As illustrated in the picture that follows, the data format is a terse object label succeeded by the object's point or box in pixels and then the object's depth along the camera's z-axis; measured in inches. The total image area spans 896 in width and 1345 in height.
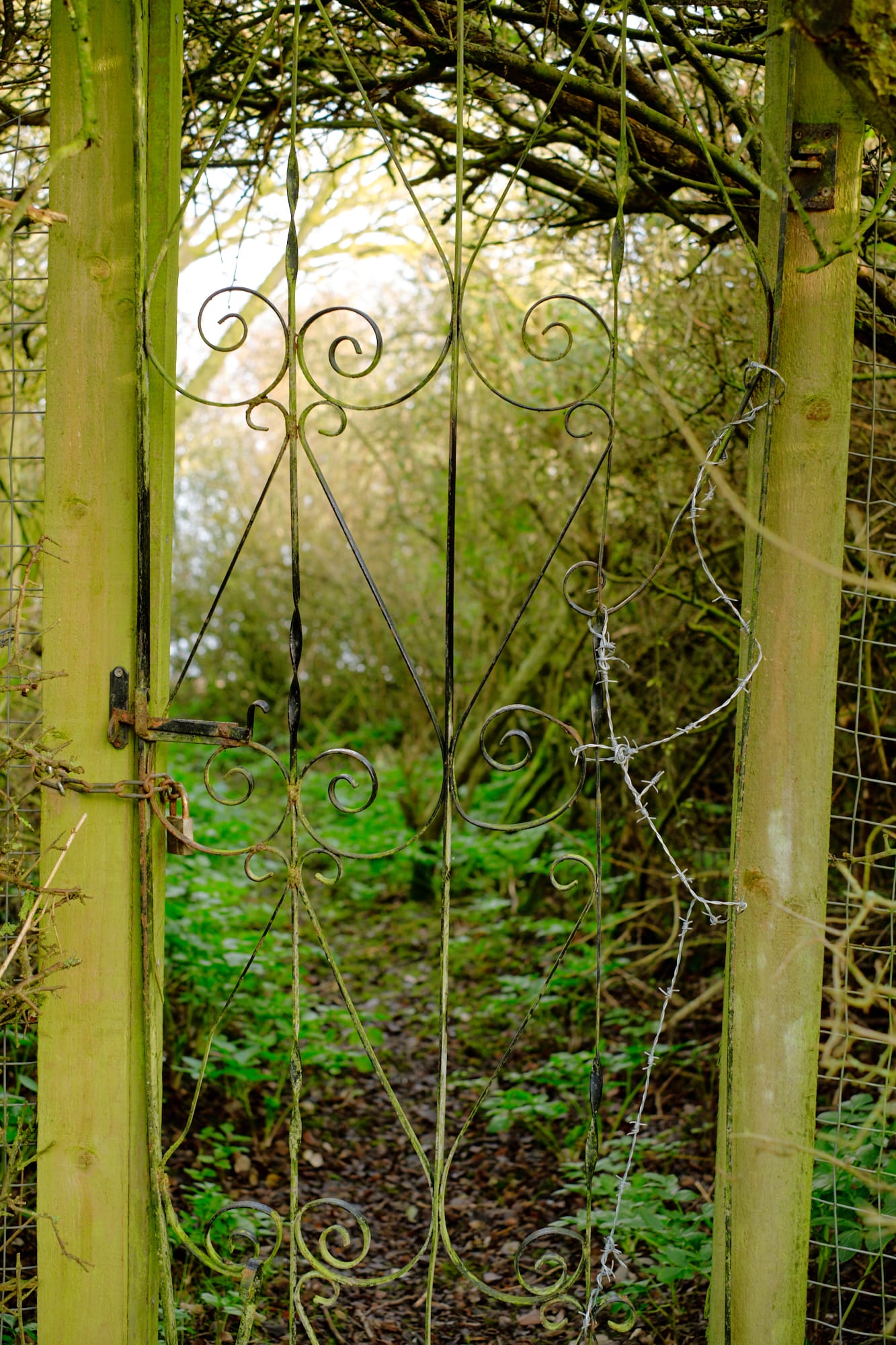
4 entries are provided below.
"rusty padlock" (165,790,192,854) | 70.2
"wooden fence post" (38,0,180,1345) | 69.2
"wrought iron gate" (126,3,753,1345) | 64.2
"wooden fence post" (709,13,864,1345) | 67.4
